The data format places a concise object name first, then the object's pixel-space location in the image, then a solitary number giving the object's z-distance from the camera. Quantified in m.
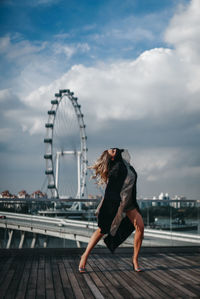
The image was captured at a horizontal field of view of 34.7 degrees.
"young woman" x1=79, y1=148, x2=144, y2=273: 3.14
